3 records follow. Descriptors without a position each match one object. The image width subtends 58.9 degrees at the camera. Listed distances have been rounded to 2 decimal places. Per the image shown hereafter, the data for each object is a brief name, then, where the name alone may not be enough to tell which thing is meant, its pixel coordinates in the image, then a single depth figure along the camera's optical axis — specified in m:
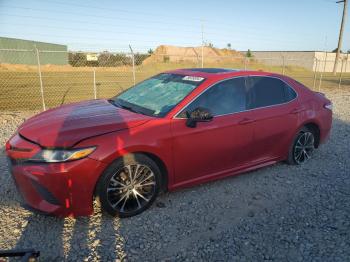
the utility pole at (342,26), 31.71
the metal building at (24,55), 35.22
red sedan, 3.11
